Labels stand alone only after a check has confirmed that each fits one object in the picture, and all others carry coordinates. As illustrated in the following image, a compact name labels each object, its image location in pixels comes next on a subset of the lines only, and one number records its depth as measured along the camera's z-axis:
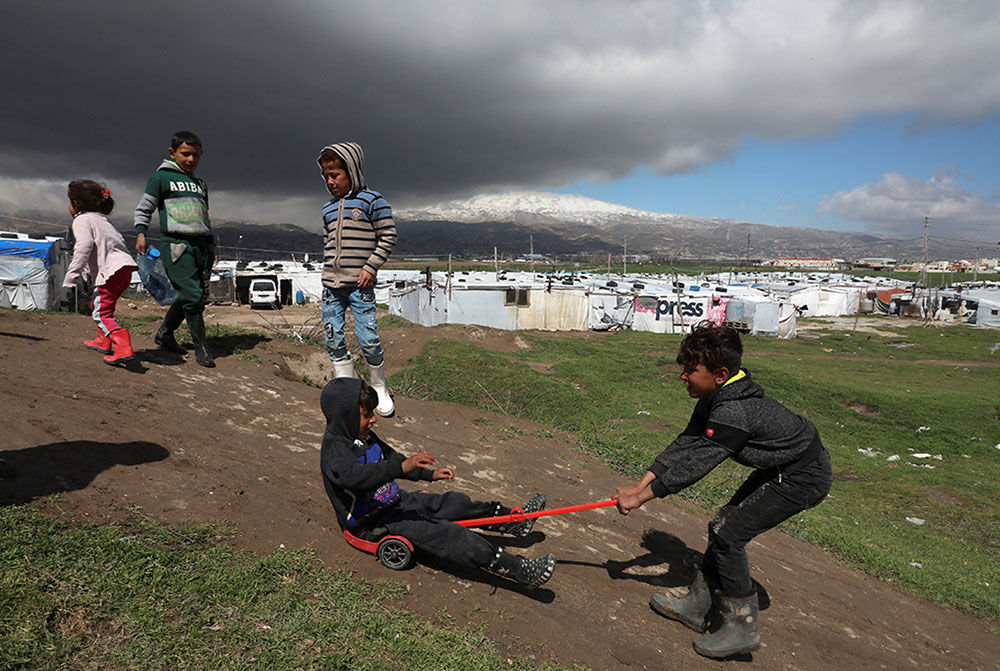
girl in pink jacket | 5.36
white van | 32.12
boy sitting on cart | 3.09
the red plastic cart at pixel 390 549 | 3.12
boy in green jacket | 5.79
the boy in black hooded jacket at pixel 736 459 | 3.22
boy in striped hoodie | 5.61
